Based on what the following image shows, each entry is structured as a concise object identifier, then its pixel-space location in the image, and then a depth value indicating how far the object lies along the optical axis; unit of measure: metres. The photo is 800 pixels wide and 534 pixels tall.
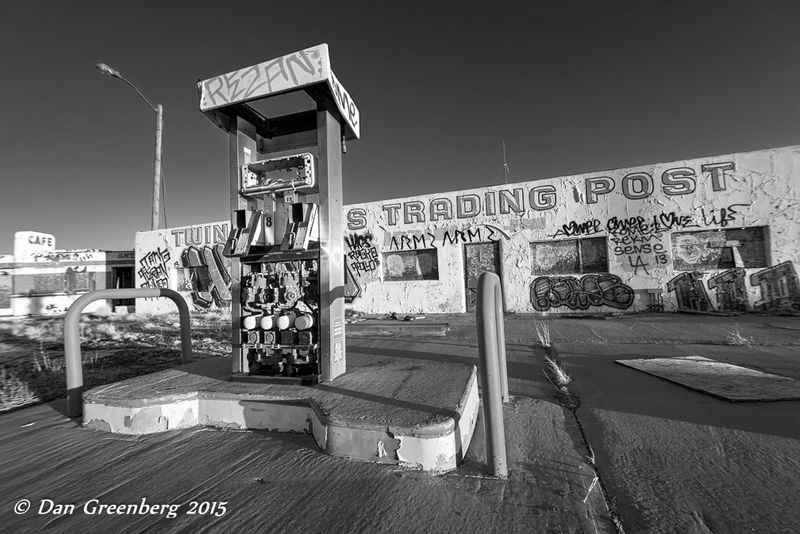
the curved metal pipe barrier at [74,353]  2.82
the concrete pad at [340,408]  1.85
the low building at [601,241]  8.51
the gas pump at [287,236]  2.77
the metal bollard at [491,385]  1.70
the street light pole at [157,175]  13.08
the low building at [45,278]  16.38
